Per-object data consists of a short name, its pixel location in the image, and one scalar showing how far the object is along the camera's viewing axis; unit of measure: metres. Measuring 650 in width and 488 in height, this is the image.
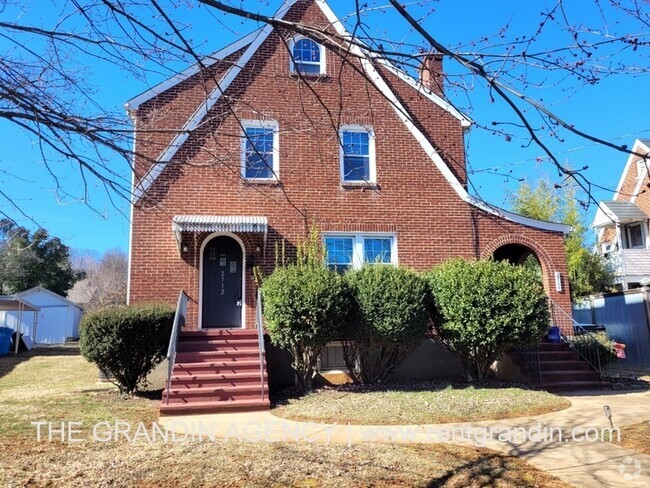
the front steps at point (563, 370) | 11.36
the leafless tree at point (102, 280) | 45.14
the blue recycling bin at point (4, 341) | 22.16
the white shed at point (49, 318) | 31.91
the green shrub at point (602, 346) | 11.95
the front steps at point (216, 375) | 8.99
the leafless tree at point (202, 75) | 3.41
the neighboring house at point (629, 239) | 24.64
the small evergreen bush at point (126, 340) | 9.93
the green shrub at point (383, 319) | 10.31
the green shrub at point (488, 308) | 10.45
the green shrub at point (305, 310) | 9.93
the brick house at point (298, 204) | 12.20
